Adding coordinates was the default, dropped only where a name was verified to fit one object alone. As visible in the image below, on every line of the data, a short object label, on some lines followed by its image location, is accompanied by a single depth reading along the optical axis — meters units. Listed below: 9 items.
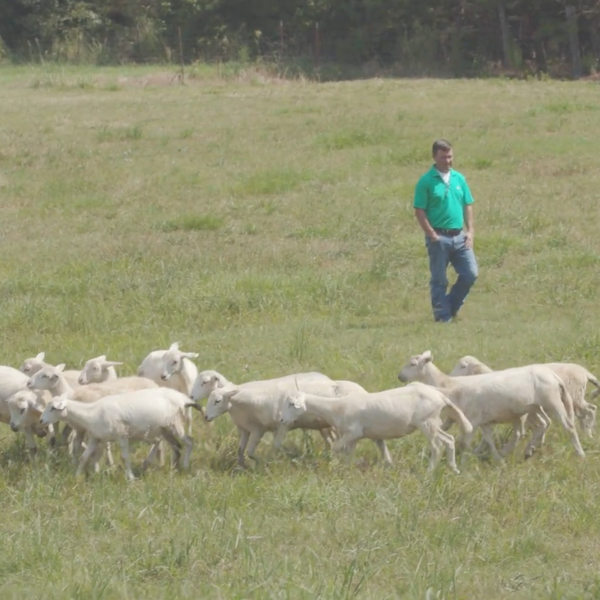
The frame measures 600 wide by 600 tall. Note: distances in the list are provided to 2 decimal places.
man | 26.03
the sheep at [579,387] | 19.19
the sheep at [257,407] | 18.58
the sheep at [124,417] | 17.78
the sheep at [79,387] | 19.09
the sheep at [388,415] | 17.52
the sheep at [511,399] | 18.17
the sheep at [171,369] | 21.03
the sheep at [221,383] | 19.23
